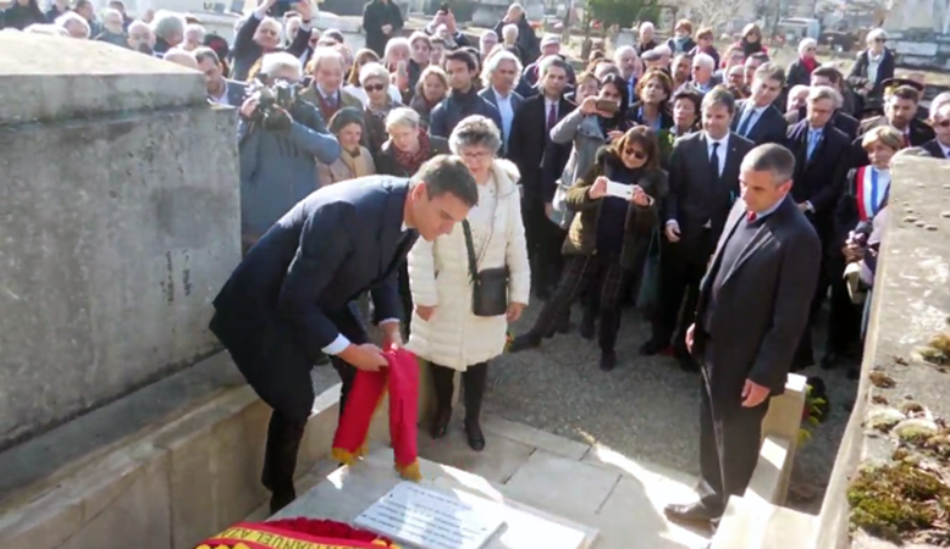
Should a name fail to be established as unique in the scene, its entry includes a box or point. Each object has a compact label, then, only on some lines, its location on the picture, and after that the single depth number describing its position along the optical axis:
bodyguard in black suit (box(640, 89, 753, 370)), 5.84
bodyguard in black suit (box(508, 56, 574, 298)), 6.90
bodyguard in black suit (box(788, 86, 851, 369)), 6.19
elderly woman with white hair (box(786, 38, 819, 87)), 9.96
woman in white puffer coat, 4.57
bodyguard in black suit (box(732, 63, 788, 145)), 6.51
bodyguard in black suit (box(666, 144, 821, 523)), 3.73
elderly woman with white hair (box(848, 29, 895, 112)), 10.40
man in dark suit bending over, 3.14
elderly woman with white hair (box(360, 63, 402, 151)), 6.00
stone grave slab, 3.17
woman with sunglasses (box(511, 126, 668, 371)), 5.74
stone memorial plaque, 3.06
